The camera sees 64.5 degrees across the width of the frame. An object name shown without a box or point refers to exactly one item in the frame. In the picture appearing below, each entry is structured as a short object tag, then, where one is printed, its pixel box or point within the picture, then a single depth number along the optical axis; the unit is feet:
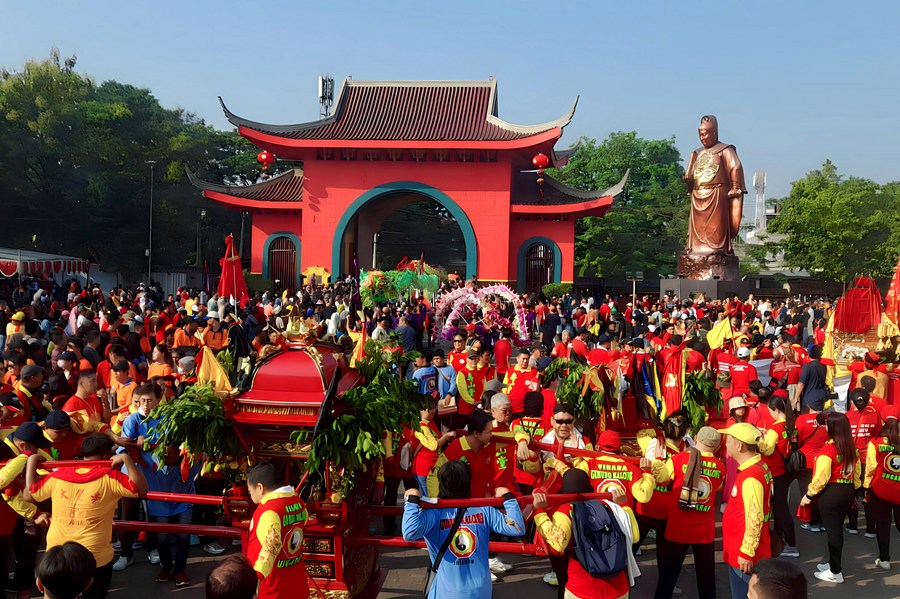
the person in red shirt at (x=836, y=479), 18.03
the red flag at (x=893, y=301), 40.04
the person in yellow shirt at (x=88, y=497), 12.61
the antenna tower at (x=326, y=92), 146.00
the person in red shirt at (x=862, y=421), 19.86
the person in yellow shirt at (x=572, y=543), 11.57
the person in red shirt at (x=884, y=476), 18.62
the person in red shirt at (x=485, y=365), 26.12
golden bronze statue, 79.71
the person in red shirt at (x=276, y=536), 11.04
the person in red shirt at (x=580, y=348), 26.40
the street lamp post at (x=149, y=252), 88.37
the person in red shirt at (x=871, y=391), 20.83
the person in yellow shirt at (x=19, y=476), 13.69
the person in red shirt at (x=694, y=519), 14.74
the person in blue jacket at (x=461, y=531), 11.16
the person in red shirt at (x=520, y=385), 23.71
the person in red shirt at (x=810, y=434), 21.20
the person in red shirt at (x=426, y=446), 17.51
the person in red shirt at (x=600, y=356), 25.60
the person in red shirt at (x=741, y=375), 27.04
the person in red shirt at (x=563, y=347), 29.85
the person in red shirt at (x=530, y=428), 18.22
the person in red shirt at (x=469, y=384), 25.71
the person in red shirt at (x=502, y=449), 17.17
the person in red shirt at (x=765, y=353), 32.45
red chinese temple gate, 87.15
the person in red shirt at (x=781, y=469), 19.86
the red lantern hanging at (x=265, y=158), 88.74
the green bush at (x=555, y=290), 85.56
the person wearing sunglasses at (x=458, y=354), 27.02
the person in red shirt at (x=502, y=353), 34.40
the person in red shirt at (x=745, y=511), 13.53
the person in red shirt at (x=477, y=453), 15.87
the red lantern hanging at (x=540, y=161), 83.46
